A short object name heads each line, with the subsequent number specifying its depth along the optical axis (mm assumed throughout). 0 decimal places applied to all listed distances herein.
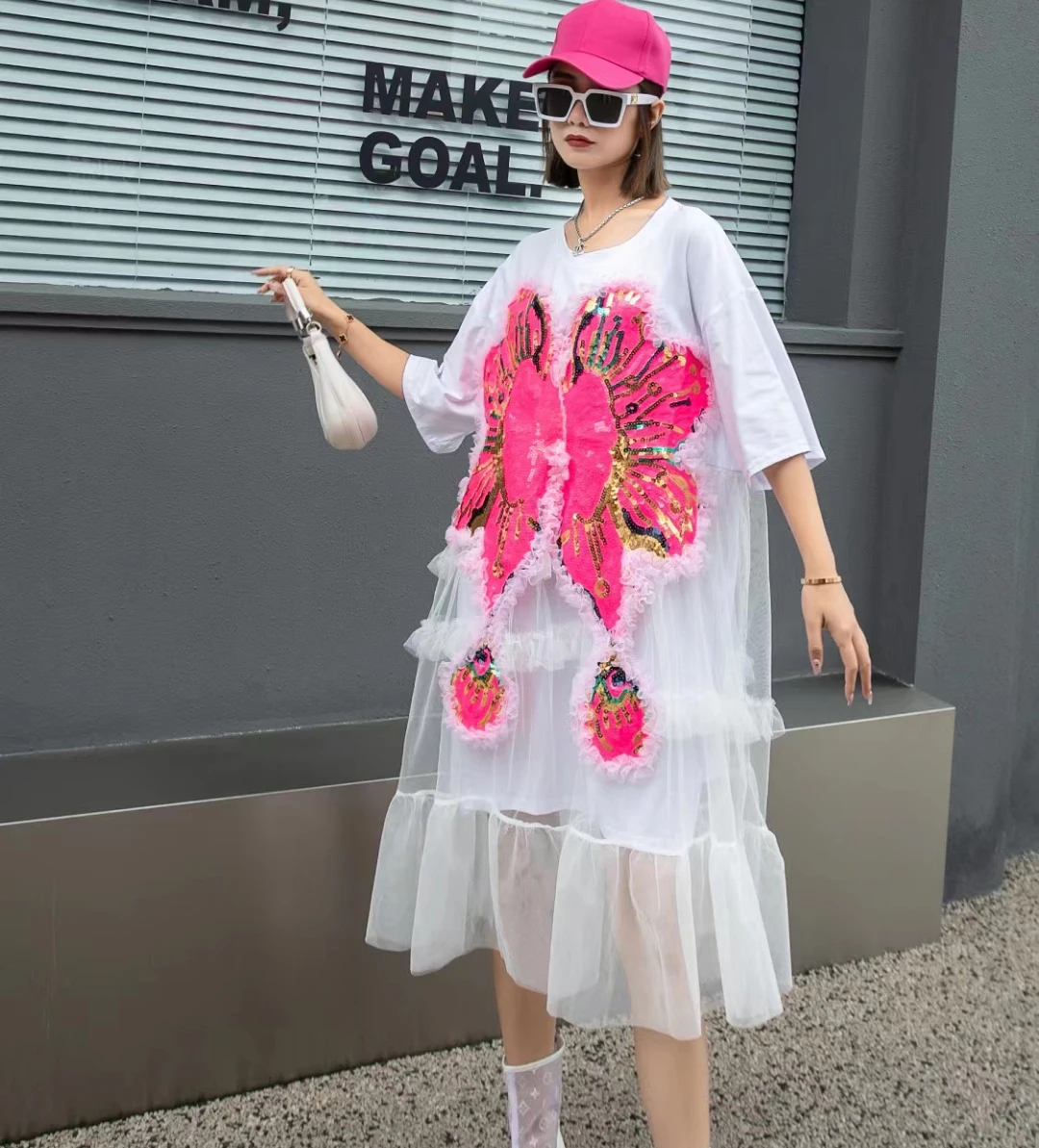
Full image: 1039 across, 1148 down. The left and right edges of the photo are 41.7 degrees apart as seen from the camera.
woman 1906
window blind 2742
